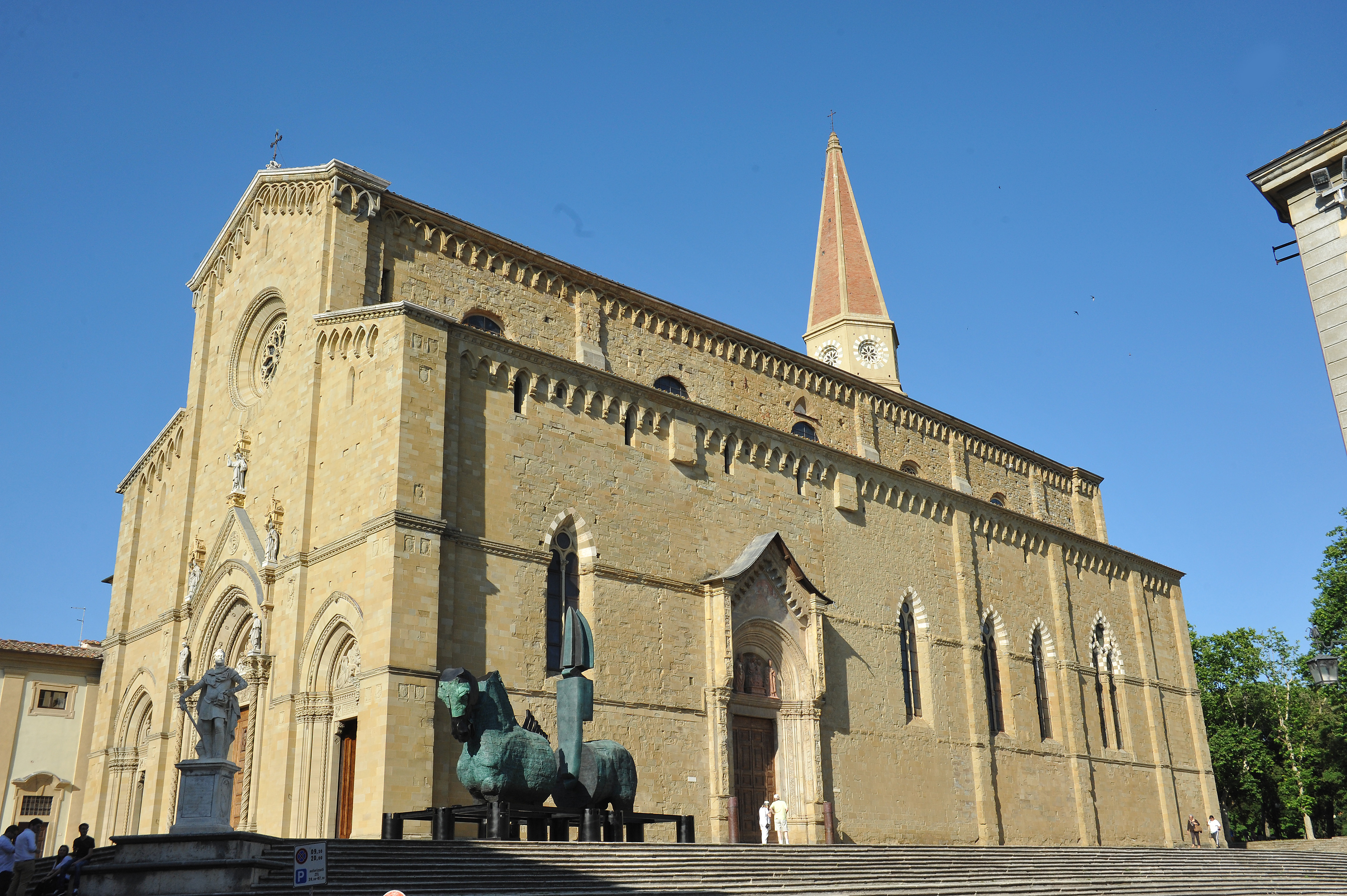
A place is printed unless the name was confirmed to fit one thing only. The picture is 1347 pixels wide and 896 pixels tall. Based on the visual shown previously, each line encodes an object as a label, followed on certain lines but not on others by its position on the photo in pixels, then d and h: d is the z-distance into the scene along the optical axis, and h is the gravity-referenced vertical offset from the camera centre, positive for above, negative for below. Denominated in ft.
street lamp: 47.67 +5.87
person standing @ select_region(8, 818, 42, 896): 45.19 -0.36
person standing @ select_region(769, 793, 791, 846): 75.72 +0.75
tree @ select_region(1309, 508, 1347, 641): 114.52 +21.59
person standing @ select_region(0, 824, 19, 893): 46.09 -0.44
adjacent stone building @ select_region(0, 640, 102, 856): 91.50 +8.98
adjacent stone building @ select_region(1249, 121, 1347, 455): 55.21 +28.60
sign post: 35.60 -0.69
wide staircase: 45.01 -1.87
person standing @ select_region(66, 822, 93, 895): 46.16 -0.07
